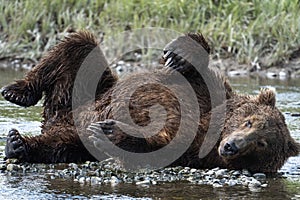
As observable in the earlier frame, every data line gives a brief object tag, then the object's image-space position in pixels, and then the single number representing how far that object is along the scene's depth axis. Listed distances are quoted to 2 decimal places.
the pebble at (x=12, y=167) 11.19
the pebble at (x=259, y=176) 11.05
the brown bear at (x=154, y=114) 11.07
